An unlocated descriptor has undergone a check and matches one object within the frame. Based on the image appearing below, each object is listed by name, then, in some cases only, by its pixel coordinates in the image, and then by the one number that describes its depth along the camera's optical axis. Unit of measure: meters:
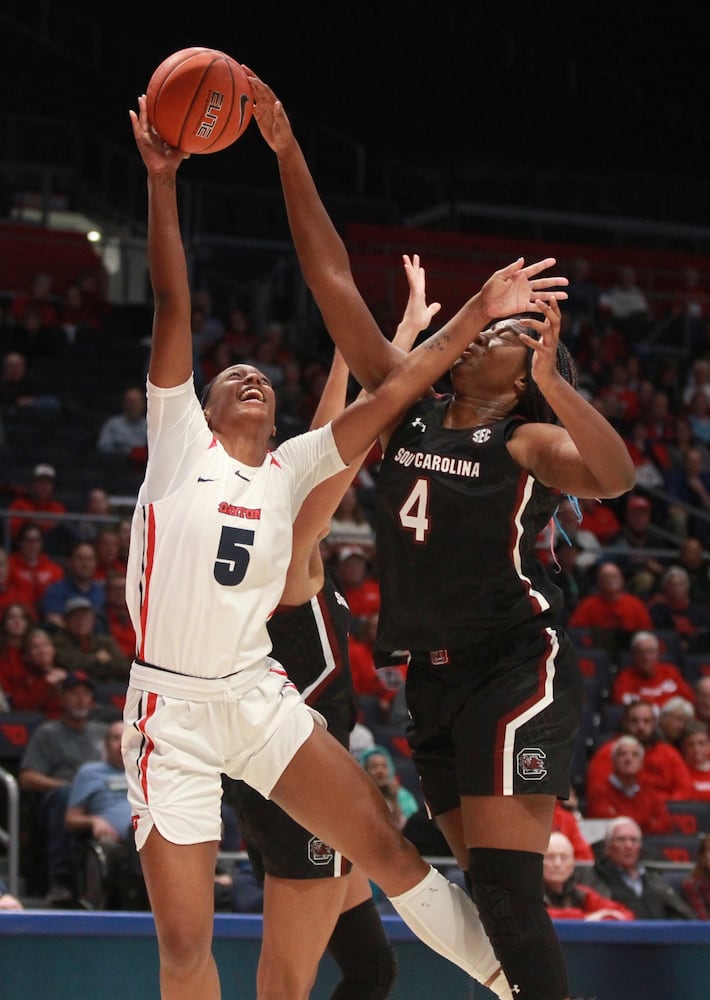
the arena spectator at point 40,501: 20.91
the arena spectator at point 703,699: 19.23
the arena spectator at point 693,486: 26.25
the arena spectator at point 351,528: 21.03
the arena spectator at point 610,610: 21.62
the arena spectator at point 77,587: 18.81
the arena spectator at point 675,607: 22.83
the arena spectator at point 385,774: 15.05
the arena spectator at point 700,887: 14.91
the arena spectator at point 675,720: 18.81
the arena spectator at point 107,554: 19.30
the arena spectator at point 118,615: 18.37
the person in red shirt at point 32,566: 19.27
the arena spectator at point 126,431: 23.28
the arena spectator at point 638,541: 23.75
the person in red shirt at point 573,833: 15.52
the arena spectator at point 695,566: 23.66
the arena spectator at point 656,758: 17.92
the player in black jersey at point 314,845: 8.30
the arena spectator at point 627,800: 17.31
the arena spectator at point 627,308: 32.50
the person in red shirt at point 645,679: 20.00
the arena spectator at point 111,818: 13.56
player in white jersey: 7.43
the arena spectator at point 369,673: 18.25
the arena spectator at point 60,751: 15.08
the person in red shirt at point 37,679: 17.14
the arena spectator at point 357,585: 19.84
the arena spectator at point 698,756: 18.44
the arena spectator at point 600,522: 25.16
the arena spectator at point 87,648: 17.53
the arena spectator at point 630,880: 14.65
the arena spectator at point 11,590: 18.61
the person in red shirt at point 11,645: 17.30
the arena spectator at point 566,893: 13.93
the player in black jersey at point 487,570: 7.40
